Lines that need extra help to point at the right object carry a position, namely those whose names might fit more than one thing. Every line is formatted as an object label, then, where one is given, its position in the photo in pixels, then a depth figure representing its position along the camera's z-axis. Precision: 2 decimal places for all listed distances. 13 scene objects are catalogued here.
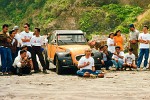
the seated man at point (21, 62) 15.34
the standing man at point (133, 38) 18.37
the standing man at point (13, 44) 16.03
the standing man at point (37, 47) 16.47
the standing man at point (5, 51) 15.51
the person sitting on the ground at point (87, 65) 14.49
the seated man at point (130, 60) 17.45
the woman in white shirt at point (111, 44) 18.30
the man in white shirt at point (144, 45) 17.89
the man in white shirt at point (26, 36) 16.47
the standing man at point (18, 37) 16.27
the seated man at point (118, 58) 17.55
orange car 15.79
